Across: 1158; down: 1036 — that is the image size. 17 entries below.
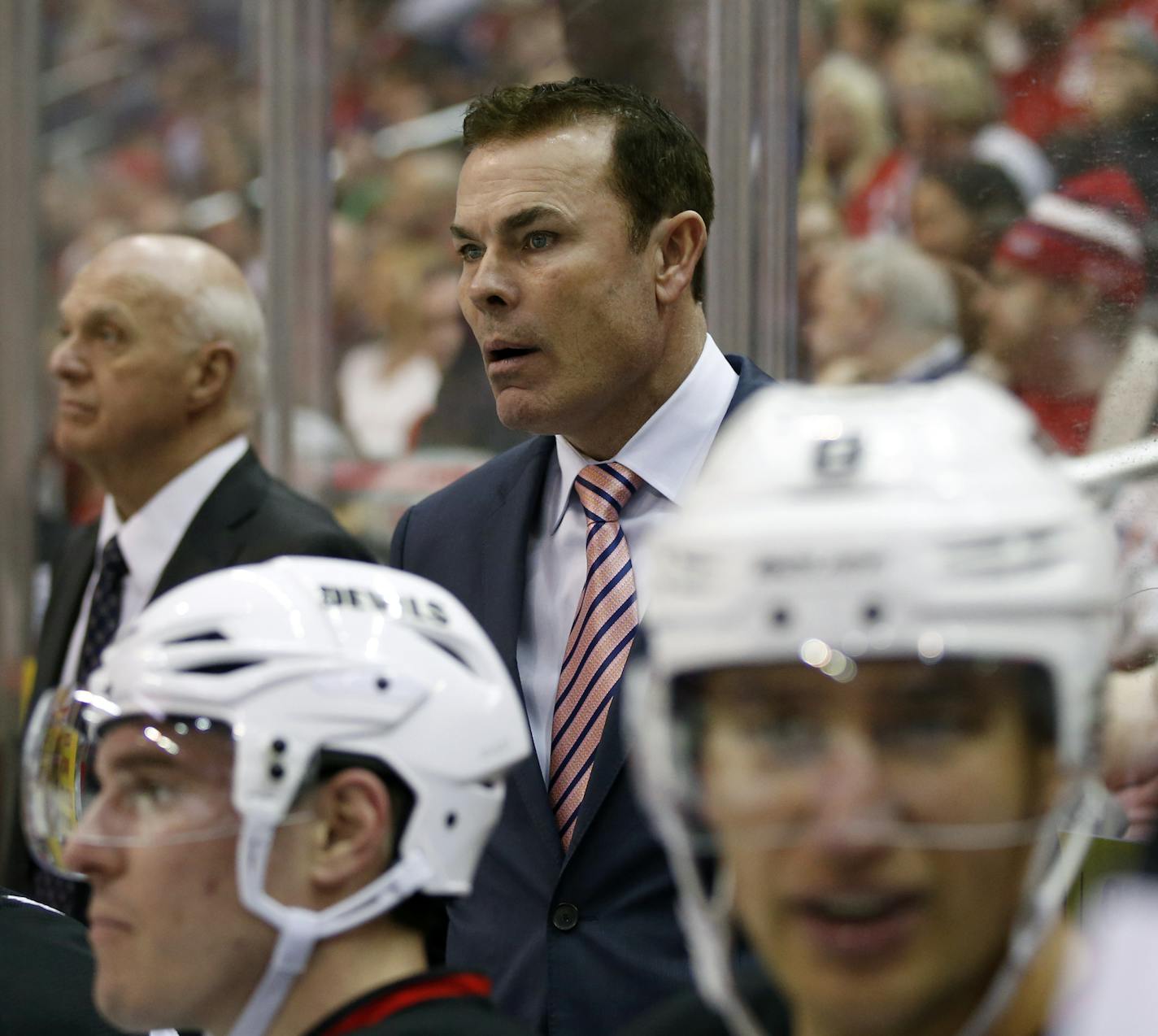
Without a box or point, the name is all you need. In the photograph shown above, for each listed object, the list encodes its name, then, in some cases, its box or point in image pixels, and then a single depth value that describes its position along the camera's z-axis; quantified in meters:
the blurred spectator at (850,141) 6.94
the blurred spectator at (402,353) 8.92
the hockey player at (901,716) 2.19
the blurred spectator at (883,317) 6.66
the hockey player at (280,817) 3.01
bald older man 6.40
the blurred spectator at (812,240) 7.09
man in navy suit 4.41
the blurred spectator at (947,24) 6.61
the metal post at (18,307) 10.52
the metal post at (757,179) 7.17
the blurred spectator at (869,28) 6.95
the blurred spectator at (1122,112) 6.05
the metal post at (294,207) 9.25
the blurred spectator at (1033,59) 6.33
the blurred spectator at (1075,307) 6.09
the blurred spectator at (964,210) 6.52
